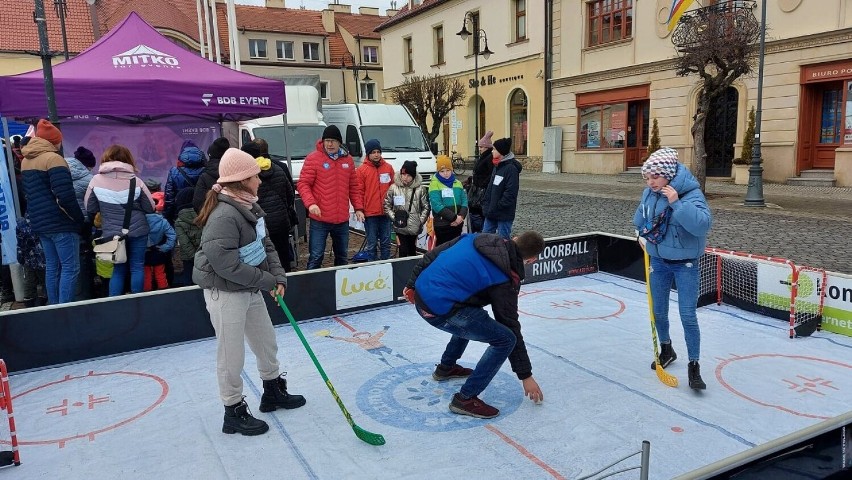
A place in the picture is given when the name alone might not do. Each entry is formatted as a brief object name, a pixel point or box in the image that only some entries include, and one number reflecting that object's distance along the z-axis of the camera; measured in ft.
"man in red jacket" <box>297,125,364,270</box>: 22.58
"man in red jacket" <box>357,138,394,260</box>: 24.61
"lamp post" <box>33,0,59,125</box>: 20.01
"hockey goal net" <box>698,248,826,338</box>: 18.24
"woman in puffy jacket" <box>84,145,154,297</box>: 19.25
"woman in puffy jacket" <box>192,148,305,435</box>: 11.72
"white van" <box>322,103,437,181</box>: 45.52
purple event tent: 22.29
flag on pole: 61.77
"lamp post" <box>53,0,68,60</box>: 54.90
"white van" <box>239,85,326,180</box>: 41.27
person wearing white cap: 13.67
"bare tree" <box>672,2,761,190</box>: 47.80
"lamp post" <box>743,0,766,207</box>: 44.45
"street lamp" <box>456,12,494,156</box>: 77.17
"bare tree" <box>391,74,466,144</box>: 91.35
